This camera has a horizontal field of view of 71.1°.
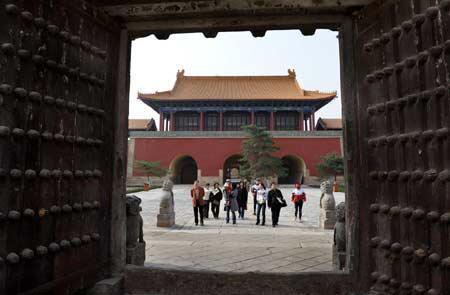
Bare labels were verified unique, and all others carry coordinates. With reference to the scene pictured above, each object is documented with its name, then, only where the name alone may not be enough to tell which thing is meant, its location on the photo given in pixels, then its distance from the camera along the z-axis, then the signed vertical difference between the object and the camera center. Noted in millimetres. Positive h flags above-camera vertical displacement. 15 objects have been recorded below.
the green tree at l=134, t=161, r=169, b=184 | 24953 +396
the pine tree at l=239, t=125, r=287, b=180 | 23406 +1254
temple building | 25812 +4495
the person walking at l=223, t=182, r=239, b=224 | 8061 -648
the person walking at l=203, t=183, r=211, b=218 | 8648 -790
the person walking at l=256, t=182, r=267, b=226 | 7824 -583
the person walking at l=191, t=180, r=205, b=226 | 7531 -603
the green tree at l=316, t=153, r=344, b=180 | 23828 +669
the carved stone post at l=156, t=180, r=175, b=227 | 7188 -828
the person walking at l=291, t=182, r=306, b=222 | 8461 -631
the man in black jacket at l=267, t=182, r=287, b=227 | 7306 -666
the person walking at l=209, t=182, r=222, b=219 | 8828 -696
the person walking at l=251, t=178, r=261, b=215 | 7931 -342
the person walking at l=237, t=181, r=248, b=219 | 8602 -659
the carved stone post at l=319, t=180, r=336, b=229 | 6953 -762
